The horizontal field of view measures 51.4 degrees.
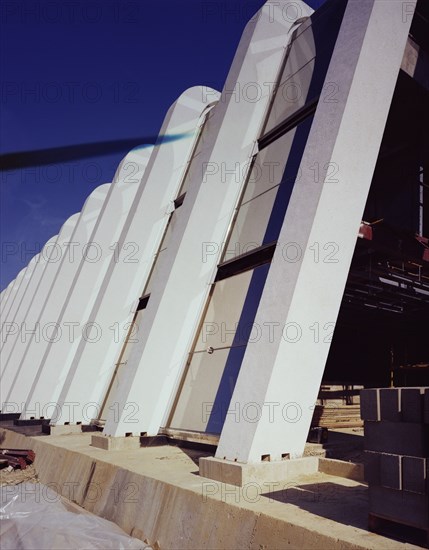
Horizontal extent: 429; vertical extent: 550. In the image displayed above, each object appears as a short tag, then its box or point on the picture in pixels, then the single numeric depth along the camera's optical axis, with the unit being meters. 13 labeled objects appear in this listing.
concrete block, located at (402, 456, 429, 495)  3.31
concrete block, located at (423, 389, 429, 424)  3.44
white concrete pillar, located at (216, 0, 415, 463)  5.75
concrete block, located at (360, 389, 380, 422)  3.79
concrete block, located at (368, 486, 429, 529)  3.35
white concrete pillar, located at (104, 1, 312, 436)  9.34
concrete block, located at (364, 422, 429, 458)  3.42
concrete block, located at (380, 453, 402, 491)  3.47
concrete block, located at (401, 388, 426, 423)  3.50
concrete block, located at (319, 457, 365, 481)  5.75
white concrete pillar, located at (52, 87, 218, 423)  13.68
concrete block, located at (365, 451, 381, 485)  3.65
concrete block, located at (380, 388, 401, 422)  3.64
